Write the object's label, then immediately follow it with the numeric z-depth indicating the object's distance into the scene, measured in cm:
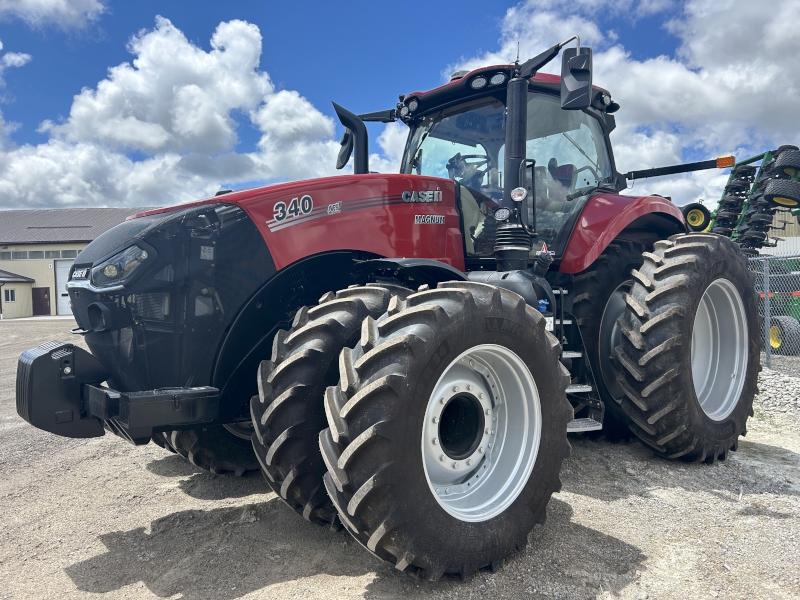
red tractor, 275
